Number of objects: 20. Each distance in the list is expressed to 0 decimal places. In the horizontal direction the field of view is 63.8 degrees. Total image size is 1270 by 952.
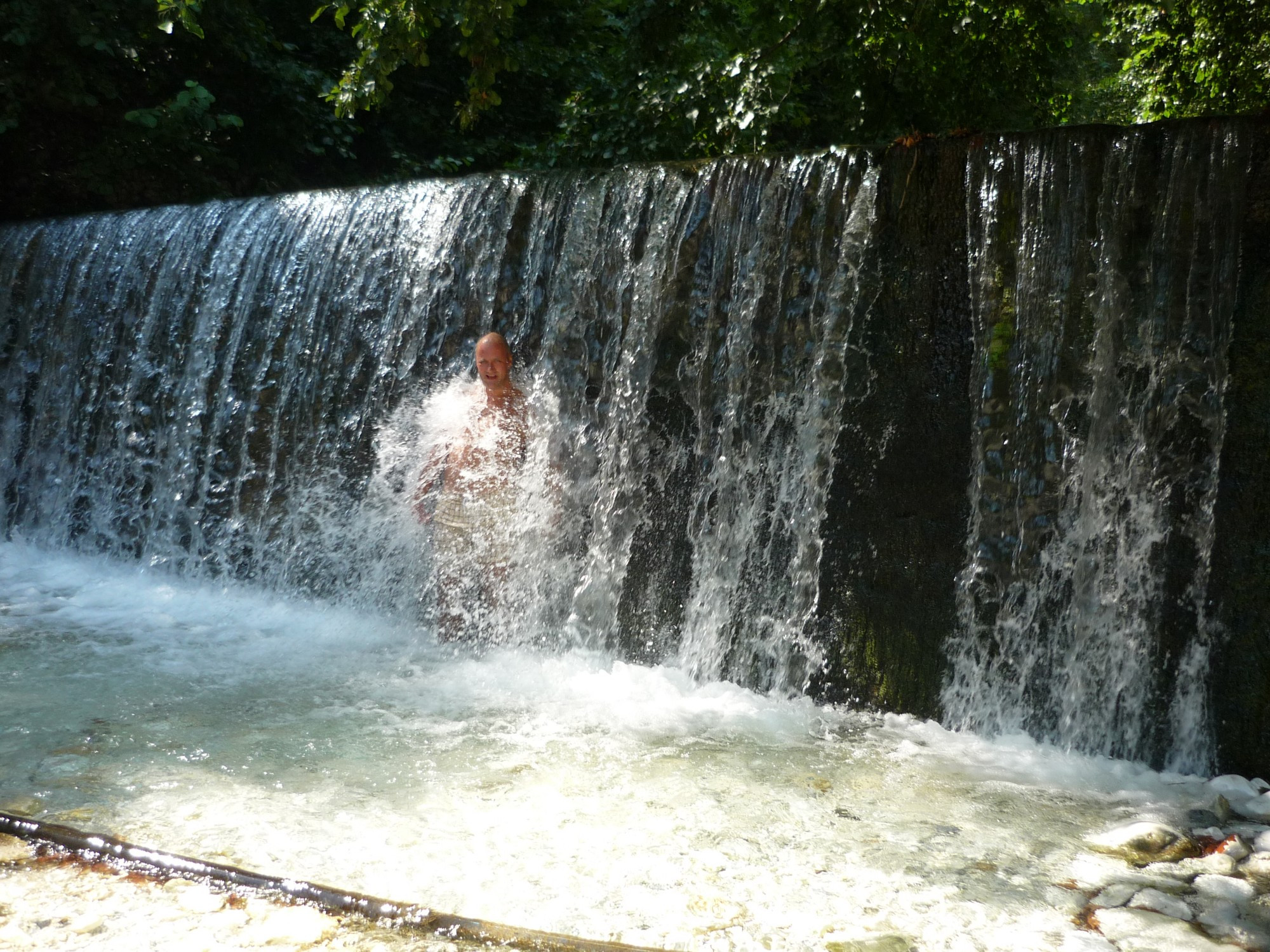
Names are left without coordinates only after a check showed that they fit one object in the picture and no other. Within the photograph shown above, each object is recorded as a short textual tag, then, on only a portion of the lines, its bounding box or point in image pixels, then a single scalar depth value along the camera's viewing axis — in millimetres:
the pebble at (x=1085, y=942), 2363
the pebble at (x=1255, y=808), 3275
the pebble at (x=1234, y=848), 2914
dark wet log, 2324
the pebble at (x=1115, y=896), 2596
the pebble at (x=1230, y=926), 2416
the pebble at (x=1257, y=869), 2744
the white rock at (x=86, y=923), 2266
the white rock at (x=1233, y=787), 3463
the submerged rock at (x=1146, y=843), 2900
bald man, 5266
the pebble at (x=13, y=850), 2586
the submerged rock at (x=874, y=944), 2359
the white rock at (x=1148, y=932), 2381
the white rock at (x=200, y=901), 2387
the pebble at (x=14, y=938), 2201
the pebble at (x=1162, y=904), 2549
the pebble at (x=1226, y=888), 2646
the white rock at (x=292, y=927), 2273
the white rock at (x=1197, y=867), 2787
